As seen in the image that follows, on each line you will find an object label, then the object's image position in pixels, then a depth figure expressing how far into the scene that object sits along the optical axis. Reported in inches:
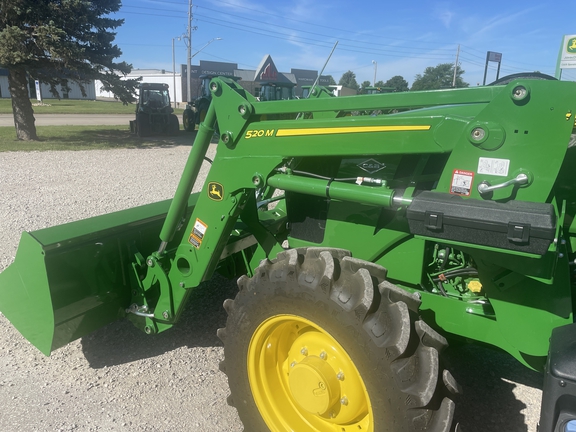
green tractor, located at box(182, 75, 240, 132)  779.4
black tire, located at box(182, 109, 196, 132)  828.4
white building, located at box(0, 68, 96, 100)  2012.3
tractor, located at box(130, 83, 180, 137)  732.7
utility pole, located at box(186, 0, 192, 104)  1284.9
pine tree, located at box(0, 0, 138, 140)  522.6
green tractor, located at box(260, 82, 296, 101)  796.6
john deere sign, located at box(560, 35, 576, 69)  521.0
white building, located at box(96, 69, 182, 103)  2427.3
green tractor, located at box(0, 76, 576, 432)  71.2
